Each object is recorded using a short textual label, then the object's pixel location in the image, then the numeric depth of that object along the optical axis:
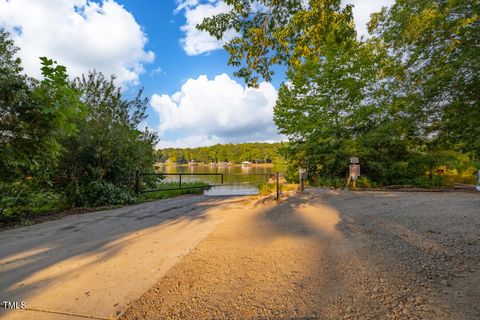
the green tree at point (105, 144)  6.19
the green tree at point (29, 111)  3.91
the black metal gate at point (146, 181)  7.75
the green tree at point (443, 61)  6.43
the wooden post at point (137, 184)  7.66
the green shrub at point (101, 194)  6.28
